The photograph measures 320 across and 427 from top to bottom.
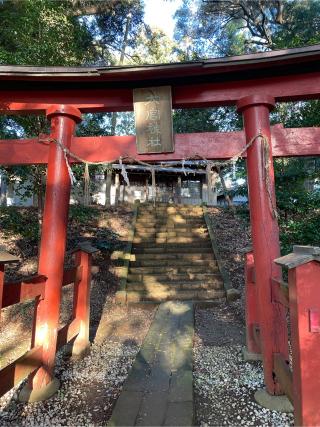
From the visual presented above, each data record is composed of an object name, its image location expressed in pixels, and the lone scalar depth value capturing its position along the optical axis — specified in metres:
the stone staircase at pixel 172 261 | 7.24
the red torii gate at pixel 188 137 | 3.48
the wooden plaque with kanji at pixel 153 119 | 4.03
